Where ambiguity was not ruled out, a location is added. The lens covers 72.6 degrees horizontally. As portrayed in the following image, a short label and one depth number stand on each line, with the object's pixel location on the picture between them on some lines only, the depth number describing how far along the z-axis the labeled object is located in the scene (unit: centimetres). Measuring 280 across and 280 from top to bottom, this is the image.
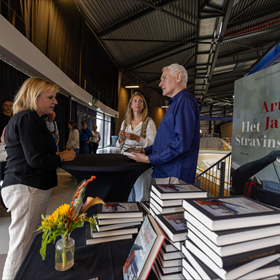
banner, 145
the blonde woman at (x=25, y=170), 117
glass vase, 68
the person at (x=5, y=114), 315
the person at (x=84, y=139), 630
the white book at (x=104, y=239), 83
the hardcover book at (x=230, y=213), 49
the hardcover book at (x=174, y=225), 61
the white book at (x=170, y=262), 61
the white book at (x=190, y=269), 55
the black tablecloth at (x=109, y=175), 125
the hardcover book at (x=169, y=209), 78
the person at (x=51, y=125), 423
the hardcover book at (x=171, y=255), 61
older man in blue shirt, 122
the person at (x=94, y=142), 728
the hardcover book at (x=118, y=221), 83
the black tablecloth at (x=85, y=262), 66
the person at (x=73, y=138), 539
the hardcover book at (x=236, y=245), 48
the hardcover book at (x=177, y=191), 77
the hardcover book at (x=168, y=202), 77
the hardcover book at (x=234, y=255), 48
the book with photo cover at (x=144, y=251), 56
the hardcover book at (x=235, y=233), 48
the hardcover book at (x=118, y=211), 83
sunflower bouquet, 65
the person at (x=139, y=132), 196
